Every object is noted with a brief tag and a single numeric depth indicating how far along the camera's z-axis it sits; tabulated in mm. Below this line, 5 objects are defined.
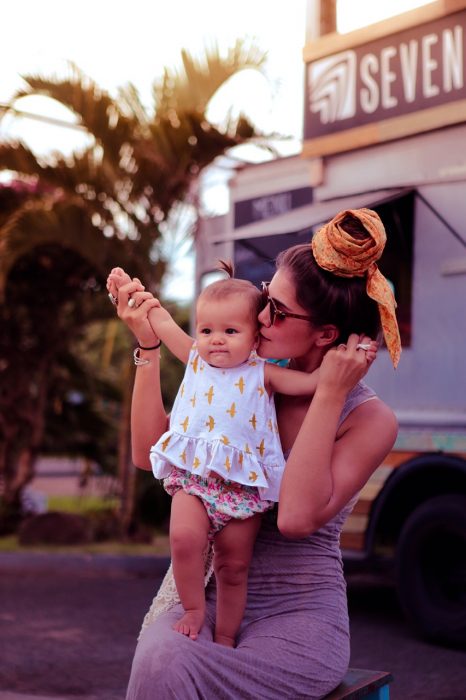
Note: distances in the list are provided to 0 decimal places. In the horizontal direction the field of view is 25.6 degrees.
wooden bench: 2168
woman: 2029
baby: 2180
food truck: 5918
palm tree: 8820
